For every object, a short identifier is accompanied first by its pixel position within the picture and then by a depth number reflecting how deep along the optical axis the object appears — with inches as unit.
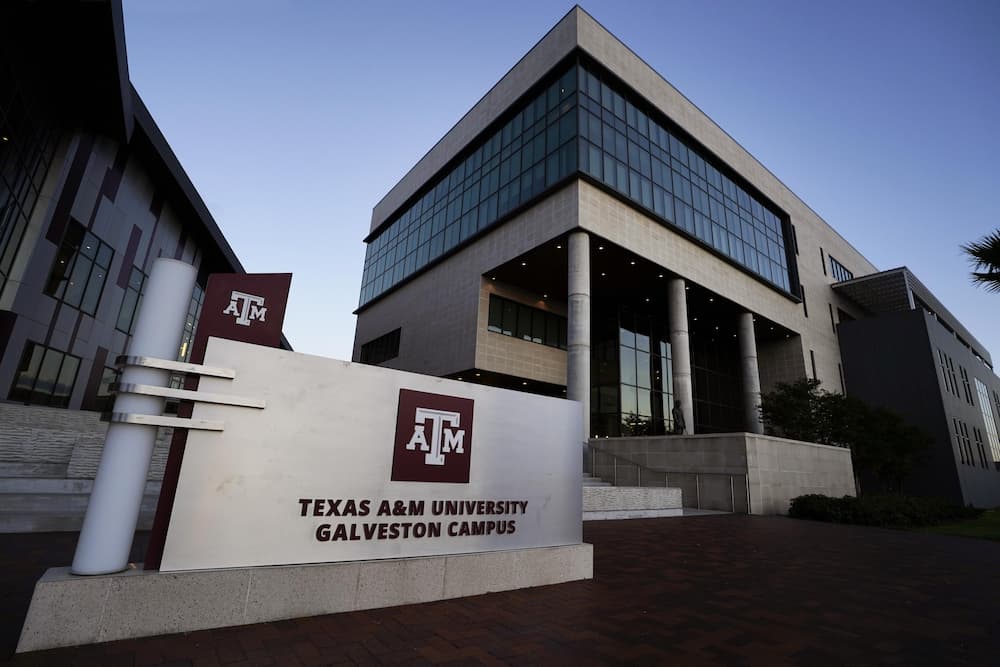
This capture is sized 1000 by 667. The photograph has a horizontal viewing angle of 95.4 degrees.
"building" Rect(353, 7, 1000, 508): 949.2
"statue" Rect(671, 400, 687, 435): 820.6
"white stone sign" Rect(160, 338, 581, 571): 144.6
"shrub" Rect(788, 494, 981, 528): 559.4
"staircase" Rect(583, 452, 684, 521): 488.9
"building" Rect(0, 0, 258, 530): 540.3
